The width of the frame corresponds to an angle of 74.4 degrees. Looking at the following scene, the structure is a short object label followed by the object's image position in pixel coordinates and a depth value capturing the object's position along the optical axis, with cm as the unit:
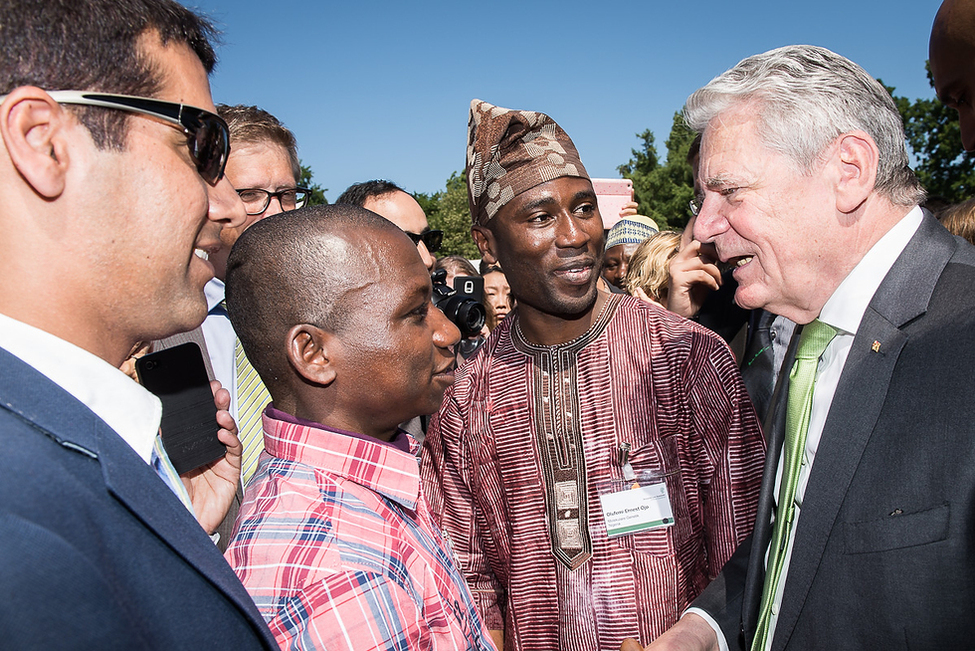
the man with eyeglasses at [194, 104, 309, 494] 260
